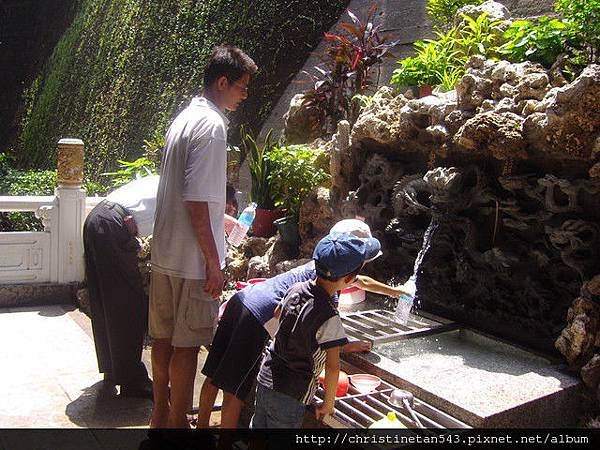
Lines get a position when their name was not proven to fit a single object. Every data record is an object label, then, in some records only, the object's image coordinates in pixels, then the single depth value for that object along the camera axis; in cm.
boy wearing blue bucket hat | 261
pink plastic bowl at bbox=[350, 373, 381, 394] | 329
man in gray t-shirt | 299
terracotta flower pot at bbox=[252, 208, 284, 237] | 661
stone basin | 301
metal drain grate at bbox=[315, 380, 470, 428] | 296
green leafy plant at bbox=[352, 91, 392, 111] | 514
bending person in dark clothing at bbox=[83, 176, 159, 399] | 405
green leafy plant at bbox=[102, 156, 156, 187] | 727
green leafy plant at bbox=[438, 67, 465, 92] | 490
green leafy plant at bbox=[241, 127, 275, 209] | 653
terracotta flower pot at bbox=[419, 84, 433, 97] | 503
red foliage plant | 685
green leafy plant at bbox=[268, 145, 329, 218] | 598
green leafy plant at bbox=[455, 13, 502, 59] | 491
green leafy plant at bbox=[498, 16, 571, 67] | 410
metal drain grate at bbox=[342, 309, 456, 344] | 384
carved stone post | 624
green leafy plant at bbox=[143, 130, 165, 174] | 823
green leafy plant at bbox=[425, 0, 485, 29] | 603
